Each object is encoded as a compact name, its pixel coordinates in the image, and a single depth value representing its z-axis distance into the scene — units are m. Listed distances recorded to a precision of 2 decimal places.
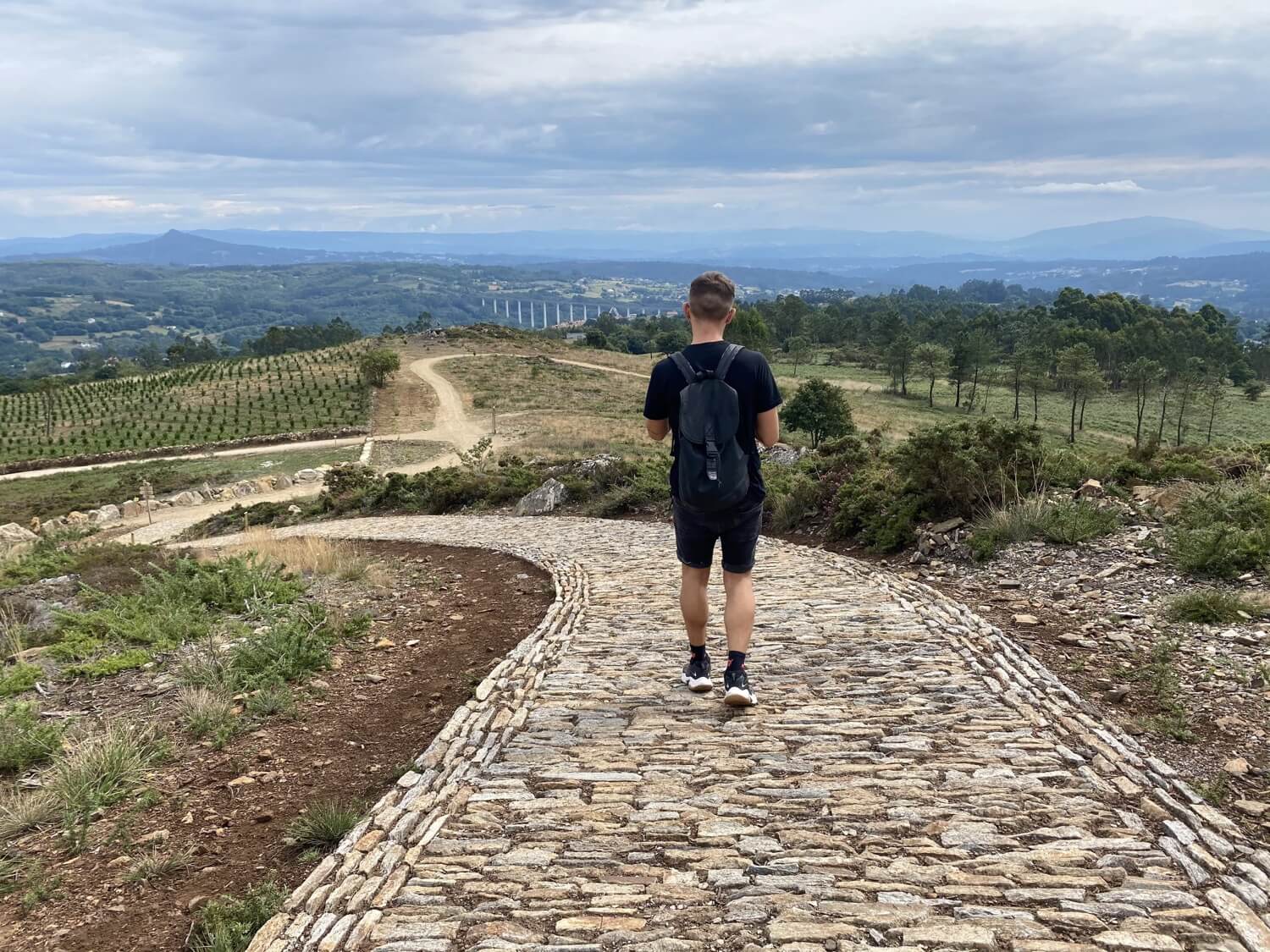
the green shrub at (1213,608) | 5.92
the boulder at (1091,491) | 9.28
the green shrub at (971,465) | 9.63
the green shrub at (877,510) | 9.84
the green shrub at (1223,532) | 6.72
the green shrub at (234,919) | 3.21
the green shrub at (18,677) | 6.11
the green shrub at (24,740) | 4.94
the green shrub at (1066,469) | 9.89
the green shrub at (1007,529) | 8.60
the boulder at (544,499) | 17.44
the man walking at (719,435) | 4.55
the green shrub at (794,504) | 12.57
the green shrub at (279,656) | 6.12
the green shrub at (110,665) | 6.45
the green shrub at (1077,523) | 8.26
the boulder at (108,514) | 28.88
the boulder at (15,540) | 16.92
